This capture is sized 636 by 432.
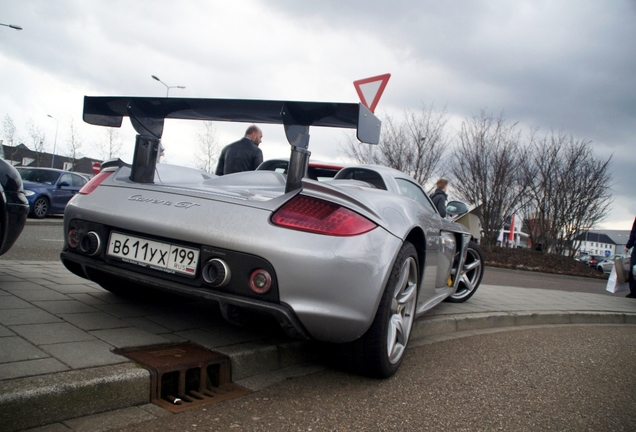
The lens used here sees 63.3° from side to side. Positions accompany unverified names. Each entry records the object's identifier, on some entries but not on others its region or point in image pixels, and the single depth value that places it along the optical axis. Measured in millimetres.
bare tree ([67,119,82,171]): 39781
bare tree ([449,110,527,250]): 19750
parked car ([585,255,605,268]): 43756
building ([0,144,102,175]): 40188
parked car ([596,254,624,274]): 36316
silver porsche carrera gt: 2408
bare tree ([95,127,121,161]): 36997
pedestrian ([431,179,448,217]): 8102
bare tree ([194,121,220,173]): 26906
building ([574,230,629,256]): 122750
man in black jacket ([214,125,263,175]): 5508
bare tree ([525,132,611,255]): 20562
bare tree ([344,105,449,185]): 19547
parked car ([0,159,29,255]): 3752
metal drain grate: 2289
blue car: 15170
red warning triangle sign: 6980
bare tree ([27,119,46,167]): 40719
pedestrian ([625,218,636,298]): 8477
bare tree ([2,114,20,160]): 39859
